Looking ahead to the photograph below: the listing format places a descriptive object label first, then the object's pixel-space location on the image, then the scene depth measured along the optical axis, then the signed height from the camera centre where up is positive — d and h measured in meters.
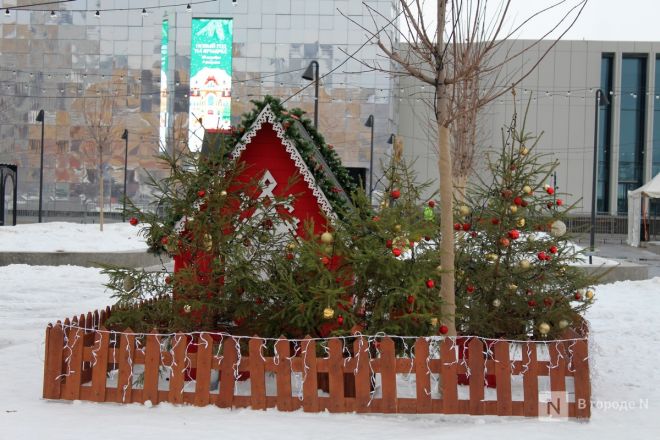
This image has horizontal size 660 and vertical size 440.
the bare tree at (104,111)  45.59 +5.75
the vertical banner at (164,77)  46.75 +8.10
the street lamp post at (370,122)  32.20 +3.86
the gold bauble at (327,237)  6.96 -0.28
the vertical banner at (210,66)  46.38 +8.94
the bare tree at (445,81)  6.85 +1.24
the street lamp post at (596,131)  26.44 +3.11
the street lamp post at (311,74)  18.49 +3.42
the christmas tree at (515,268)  7.56 -0.59
